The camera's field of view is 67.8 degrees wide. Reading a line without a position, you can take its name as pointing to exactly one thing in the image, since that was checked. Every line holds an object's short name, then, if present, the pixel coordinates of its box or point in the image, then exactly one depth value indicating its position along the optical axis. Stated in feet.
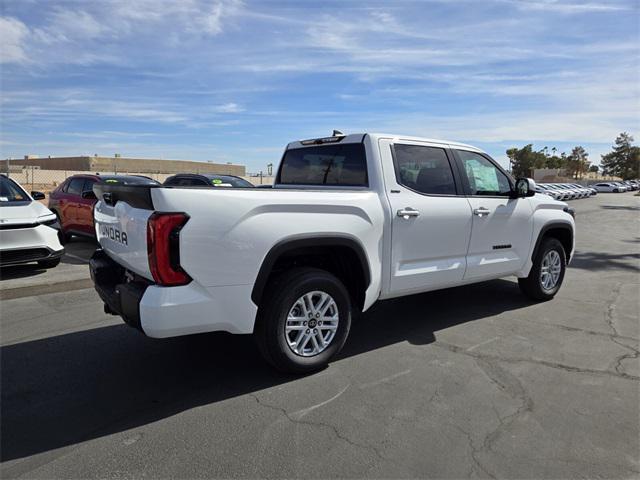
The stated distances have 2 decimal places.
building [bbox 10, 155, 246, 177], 233.14
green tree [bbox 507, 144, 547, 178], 302.35
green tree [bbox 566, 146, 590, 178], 341.82
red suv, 32.81
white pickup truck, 10.21
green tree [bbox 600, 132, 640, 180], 323.78
